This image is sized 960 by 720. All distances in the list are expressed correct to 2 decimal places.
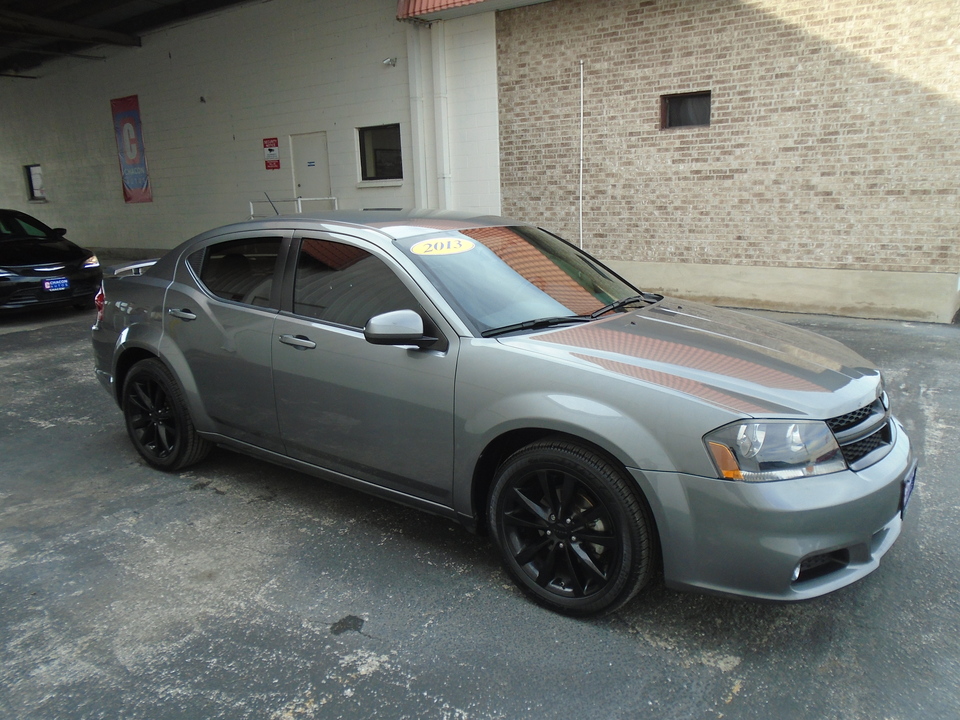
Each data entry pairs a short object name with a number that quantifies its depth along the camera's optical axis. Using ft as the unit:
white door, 48.49
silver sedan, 8.48
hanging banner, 61.11
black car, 31.94
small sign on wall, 51.11
